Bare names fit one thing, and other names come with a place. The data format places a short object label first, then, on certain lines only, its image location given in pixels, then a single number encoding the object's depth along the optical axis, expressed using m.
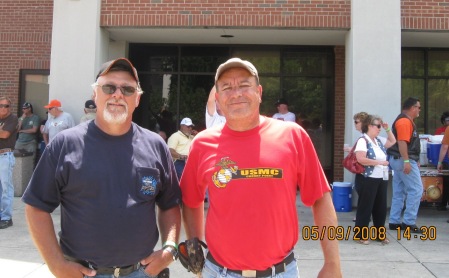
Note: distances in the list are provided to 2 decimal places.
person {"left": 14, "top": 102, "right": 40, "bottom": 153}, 10.76
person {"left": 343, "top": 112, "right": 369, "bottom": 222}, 6.60
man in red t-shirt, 2.28
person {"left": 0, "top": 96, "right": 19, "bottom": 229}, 6.90
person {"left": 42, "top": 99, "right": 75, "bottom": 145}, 8.52
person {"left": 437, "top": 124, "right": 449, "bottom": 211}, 7.91
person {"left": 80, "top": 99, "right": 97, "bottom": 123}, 8.02
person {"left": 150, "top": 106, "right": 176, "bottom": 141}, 11.51
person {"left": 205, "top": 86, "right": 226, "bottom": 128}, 5.63
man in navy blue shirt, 2.34
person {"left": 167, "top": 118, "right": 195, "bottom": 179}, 8.27
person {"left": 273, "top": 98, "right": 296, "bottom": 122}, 9.97
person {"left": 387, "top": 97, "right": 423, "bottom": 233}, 6.94
